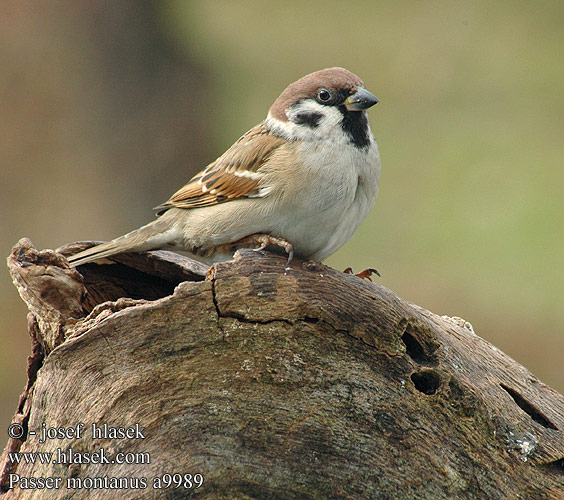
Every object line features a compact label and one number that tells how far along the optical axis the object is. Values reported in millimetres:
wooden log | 4645
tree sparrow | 5625
